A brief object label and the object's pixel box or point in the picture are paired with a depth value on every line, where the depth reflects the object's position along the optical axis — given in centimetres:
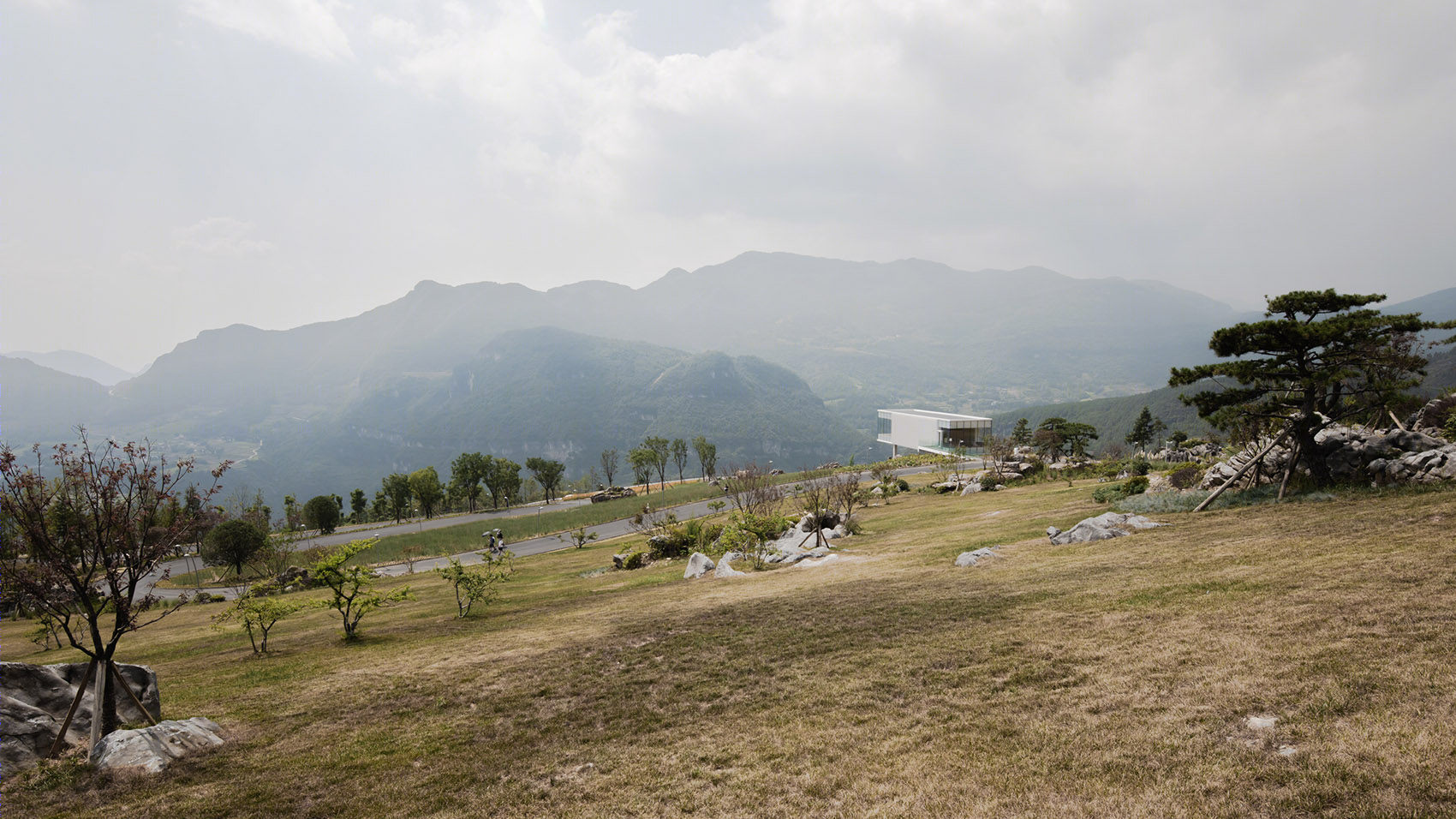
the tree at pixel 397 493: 6762
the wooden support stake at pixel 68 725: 765
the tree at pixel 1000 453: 4277
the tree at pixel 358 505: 7525
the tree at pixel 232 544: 3619
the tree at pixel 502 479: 7475
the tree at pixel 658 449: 8550
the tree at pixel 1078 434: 5609
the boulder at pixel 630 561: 2845
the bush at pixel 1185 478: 2509
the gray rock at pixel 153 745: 712
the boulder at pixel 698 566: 2162
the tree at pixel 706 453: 9567
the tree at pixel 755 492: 3534
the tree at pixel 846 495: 2953
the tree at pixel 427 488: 6944
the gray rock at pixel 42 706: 746
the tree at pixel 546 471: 7925
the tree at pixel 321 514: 5572
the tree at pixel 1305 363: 1585
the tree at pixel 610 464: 8316
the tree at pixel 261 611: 1414
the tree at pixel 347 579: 1475
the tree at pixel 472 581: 1756
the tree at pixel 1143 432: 7496
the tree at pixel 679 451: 9525
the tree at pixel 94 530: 779
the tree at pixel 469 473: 7350
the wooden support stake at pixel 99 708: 776
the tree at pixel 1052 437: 5747
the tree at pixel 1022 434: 6456
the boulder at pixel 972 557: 1597
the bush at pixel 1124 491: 2541
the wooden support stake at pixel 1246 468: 1753
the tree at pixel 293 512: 6071
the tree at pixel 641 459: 8369
